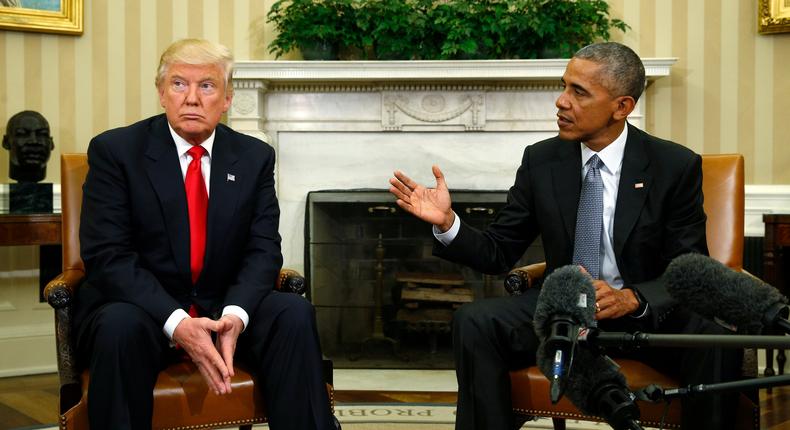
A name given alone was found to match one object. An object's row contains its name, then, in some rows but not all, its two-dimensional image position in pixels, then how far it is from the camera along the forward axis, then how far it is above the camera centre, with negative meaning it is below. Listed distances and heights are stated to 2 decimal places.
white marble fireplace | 4.80 +0.43
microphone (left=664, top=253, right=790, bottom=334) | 1.32 -0.14
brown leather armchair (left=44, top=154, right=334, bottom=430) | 2.22 -0.49
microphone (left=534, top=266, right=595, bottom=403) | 1.18 -0.17
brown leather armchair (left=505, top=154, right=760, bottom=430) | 2.30 -0.25
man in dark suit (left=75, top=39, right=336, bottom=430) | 2.21 -0.17
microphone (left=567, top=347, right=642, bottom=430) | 1.29 -0.28
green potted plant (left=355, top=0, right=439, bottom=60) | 4.57 +0.93
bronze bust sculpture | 4.28 +0.30
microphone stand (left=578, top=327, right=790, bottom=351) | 1.07 -0.18
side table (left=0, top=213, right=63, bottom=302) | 3.99 -0.11
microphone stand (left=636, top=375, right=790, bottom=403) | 1.09 -0.24
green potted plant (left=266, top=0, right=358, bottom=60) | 4.61 +0.94
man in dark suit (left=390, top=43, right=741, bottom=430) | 2.37 -0.06
